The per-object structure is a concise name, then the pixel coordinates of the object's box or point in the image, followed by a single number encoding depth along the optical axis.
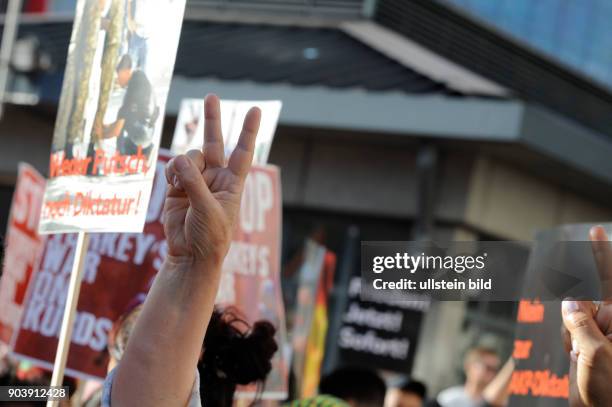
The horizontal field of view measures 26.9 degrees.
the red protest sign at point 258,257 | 5.67
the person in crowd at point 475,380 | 7.35
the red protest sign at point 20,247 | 6.86
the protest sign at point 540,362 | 4.11
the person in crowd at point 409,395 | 7.13
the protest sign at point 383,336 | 9.48
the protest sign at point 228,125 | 5.46
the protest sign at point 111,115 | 3.51
